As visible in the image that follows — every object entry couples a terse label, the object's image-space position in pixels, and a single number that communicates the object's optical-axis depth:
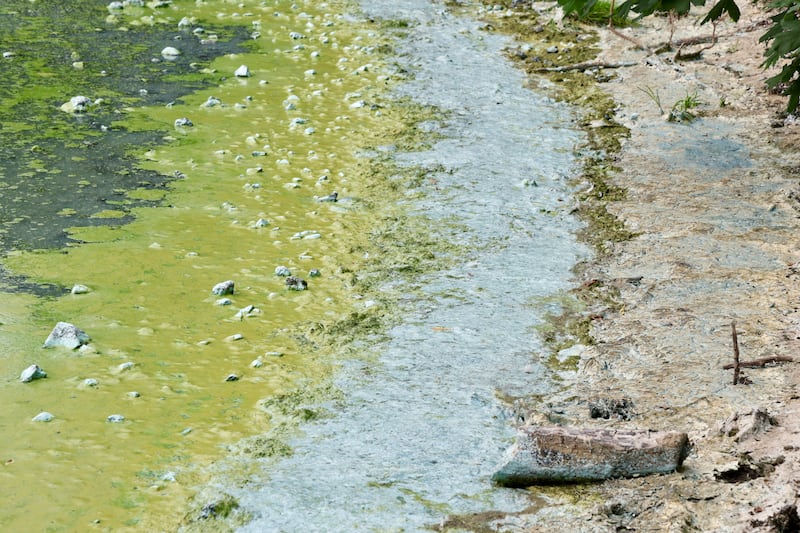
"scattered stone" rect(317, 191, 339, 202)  12.94
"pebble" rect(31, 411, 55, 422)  7.81
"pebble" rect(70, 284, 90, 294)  9.96
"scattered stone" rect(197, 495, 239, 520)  6.69
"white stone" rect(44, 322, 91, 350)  8.92
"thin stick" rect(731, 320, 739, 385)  7.57
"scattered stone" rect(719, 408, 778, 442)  7.02
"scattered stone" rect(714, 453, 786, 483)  6.54
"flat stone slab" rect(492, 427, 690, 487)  6.79
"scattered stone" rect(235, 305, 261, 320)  9.76
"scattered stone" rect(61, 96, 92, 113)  15.60
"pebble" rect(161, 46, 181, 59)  19.45
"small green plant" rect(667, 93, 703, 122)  15.59
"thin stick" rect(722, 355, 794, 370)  8.19
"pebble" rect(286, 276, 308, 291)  10.48
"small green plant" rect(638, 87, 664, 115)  16.41
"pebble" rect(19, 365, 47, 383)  8.33
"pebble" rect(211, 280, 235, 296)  10.14
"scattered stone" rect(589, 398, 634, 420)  7.91
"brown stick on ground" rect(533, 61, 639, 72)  19.08
